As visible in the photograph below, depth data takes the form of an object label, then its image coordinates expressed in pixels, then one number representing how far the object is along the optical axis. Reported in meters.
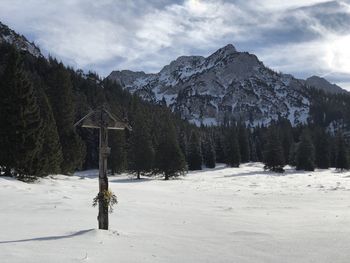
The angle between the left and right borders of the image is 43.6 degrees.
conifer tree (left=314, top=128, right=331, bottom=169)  107.12
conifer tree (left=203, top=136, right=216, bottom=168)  110.62
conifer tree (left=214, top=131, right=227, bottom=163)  129.12
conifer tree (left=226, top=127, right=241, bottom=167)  108.31
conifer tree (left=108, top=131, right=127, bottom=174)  74.81
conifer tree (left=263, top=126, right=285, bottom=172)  87.94
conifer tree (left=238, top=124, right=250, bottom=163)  130.38
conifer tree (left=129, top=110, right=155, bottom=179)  65.38
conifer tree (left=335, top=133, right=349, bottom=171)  97.38
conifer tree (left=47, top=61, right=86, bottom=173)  53.00
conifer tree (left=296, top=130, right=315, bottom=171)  93.75
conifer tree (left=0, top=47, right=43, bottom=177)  30.45
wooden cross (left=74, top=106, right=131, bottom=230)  13.41
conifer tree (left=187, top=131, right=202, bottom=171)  102.06
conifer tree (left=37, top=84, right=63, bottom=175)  36.34
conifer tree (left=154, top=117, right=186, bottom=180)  64.94
